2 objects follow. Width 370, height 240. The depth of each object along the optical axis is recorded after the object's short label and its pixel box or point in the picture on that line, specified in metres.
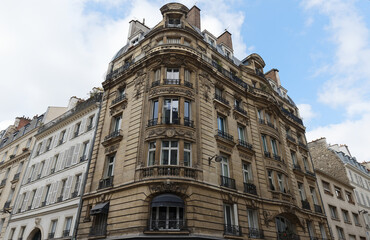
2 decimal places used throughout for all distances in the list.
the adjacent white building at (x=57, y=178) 18.45
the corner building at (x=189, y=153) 13.69
